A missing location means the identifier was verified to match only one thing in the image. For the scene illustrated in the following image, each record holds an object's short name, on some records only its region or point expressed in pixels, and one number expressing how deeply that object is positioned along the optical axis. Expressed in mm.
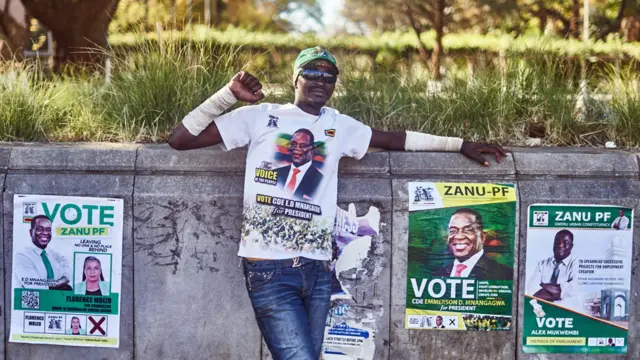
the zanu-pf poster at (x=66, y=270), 4922
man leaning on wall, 4004
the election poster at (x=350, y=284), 4938
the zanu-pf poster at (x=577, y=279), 5008
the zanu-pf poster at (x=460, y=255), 4965
